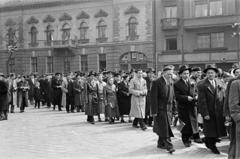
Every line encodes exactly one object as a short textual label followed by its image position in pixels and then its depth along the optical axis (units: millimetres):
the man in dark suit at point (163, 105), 8320
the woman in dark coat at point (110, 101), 13617
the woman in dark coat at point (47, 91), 22652
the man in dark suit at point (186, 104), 8820
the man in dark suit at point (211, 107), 7893
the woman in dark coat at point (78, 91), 18516
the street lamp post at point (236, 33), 29008
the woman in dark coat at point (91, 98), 13773
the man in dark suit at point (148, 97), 13023
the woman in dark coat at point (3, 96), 15016
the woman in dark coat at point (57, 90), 19969
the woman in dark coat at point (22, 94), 19078
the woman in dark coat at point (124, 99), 13902
